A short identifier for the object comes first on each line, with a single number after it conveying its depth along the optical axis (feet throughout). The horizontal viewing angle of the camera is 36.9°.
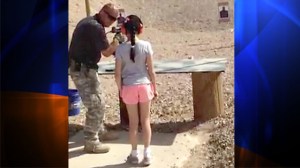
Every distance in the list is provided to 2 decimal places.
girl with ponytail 12.51
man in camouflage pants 13.24
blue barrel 17.84
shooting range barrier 17.65
